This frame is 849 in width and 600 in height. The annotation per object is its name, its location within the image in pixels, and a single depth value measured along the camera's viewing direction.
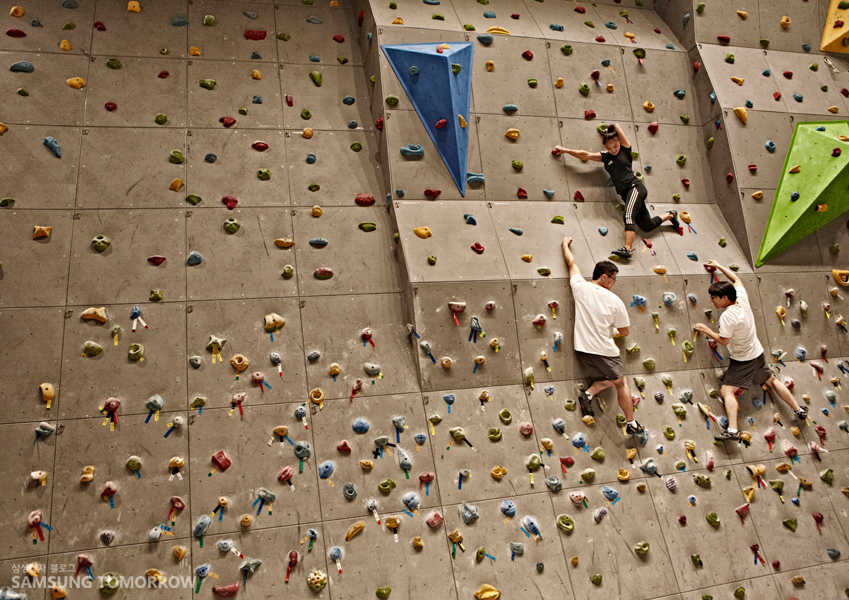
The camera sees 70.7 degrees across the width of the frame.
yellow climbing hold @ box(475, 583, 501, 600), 4.23
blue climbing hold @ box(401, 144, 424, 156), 5.38
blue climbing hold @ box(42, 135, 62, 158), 4.78
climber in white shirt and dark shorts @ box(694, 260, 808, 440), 5.15
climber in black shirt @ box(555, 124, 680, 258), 5.65
